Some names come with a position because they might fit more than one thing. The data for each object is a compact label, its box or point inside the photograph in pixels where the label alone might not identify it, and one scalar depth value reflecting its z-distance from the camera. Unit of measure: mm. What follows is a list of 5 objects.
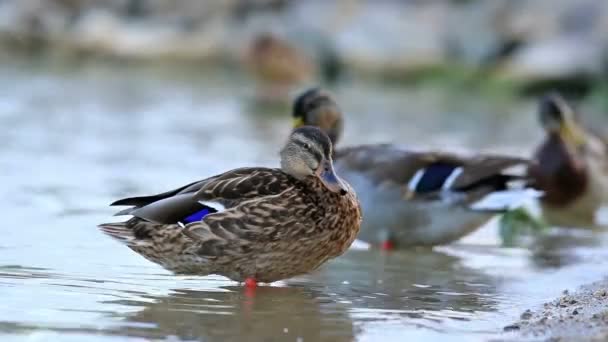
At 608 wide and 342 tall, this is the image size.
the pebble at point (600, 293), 10727
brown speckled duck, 11078
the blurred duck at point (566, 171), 17984
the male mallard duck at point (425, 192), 14492
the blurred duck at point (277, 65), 36094
